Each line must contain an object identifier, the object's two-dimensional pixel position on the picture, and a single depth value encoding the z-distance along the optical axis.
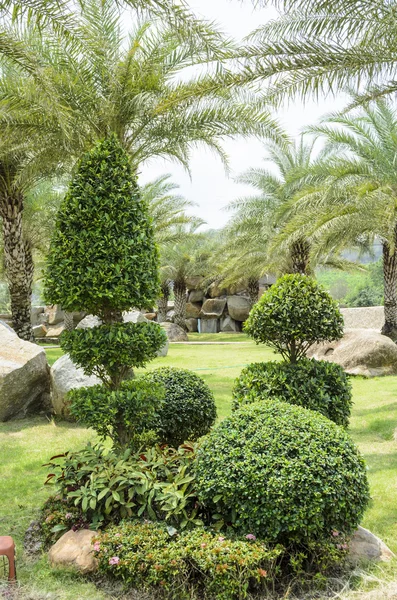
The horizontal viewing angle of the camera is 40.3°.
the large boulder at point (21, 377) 8.33
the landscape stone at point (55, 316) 31.85
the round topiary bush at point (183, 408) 5.96
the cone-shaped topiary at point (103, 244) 4.84
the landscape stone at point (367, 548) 3.86
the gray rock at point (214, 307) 34.12
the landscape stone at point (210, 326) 34.56
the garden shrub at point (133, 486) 4.00
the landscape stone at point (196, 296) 34.88
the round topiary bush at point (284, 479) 3.57
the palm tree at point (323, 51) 6.80
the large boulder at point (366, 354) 12.52
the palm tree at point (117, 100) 9.47
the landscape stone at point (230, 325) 33.72
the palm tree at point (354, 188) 13.99
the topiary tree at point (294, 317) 5.86
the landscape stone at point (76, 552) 3.75
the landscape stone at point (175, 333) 24.78
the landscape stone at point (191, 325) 34.81
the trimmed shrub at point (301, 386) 5.49
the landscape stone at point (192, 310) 35.09
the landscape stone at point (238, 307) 32.91
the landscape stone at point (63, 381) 8.22
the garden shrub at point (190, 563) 3.38
